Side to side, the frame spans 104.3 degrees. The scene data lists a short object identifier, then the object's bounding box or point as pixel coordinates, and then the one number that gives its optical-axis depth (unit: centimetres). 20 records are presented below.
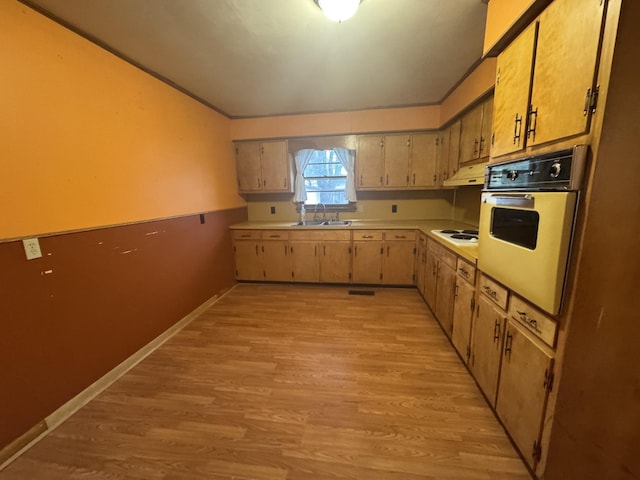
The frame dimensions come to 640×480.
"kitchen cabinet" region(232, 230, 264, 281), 366
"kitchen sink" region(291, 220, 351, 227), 354
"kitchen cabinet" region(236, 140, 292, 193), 371
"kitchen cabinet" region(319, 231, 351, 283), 350
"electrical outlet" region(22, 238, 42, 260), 138
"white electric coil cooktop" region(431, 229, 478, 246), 209
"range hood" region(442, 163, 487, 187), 233
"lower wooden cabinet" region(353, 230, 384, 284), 343
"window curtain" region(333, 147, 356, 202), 369
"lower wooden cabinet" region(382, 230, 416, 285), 337
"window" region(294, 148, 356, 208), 378
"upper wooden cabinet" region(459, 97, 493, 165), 222
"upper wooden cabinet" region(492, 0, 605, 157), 90
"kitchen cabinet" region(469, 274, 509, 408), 142
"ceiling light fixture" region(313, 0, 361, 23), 146
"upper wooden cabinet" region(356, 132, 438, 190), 345
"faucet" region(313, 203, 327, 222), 402
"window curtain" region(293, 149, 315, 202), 380
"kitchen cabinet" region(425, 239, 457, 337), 217
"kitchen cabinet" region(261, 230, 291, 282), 362
